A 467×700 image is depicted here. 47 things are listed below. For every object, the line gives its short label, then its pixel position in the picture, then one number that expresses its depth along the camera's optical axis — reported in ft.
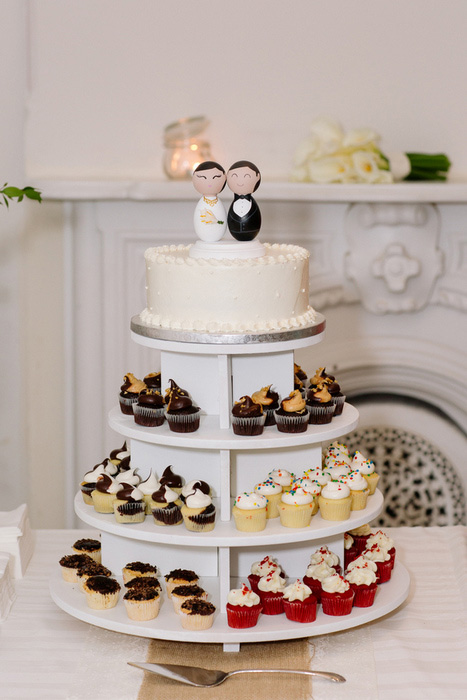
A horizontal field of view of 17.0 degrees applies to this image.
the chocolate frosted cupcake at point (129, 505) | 6.43
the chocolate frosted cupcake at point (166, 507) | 6.38
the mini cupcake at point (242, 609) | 6.22
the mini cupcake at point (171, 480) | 6.51
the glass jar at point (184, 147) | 9.39
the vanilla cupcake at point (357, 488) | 6.59
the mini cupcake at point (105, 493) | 6.52
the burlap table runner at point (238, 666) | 6.05
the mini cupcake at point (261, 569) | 6.45
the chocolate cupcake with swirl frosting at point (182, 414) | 6.35
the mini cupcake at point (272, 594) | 6.35
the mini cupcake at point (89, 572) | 6.51
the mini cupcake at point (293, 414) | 6.40
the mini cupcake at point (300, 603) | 6.28
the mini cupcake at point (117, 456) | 6.94
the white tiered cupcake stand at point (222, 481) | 6.26
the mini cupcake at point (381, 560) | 6.66
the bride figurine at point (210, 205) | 6.52
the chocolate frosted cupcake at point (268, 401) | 6.47
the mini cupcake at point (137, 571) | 6.50
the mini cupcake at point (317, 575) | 6.40
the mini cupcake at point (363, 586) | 6.41
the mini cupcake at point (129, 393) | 6.67
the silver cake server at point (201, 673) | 6.08
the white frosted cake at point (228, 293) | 6.38
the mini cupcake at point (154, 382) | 6.80
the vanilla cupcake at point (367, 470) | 6.82
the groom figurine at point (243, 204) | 6.50
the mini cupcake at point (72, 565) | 6.64
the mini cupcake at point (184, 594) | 6.29
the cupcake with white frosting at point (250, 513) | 6.29
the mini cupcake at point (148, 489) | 6.50
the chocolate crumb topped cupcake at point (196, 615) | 6.20
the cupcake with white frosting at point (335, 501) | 6.41
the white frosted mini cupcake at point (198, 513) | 6.30
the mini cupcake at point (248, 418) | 6.32
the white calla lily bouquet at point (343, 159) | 9.28
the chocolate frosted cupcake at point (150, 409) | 6.46
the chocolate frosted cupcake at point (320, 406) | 6.58
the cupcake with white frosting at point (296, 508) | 6.33
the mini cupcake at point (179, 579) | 6.42
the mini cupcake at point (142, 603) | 6.25
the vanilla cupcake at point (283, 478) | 6.56
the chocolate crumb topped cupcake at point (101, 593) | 6.36
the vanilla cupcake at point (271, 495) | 6.47
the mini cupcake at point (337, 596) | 6.33
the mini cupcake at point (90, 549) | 6.83
